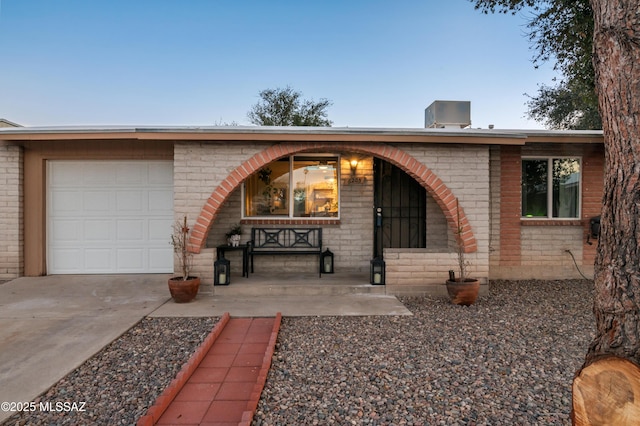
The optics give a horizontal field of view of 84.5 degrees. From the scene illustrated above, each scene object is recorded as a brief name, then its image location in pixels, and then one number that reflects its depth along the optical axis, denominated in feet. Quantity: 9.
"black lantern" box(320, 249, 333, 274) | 23.34
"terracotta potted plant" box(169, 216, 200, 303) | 17.92
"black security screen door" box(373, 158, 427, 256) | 24.75
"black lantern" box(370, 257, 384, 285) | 20.21
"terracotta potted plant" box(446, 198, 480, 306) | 17.71
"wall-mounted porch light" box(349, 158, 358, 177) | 24.34
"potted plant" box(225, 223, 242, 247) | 22.65
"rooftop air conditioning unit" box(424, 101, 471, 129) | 25.14
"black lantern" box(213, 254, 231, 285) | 19.72
